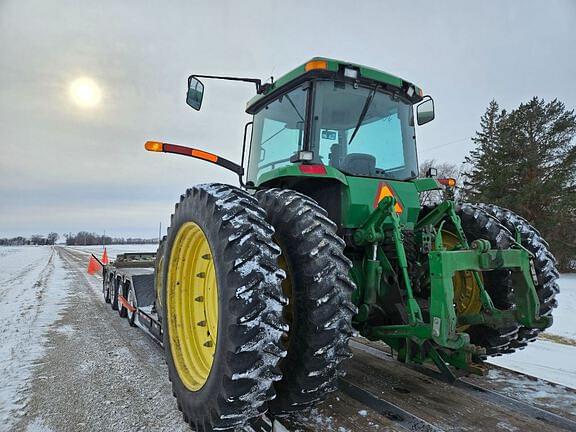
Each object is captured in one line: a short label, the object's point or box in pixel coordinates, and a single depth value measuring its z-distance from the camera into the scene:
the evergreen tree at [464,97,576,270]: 18.83
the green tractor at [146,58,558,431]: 2.14
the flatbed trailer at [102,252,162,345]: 5.06
